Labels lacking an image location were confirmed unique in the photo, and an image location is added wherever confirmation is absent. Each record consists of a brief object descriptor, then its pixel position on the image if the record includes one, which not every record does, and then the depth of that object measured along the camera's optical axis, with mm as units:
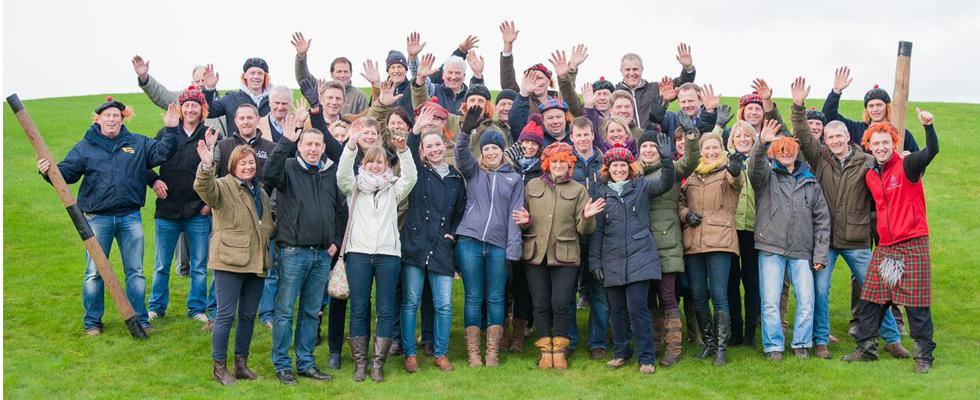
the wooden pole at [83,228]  10164
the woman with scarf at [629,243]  9398
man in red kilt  9297
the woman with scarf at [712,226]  9617
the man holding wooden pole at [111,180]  10289
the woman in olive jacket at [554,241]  9516
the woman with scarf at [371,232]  9078
